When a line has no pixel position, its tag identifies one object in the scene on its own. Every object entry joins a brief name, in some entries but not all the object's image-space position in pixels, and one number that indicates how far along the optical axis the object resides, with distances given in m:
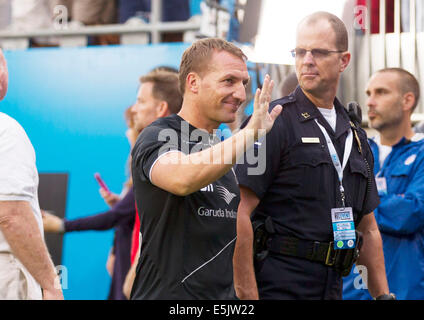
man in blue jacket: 9.50
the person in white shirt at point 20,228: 6.14
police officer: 7.05
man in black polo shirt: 5.35
